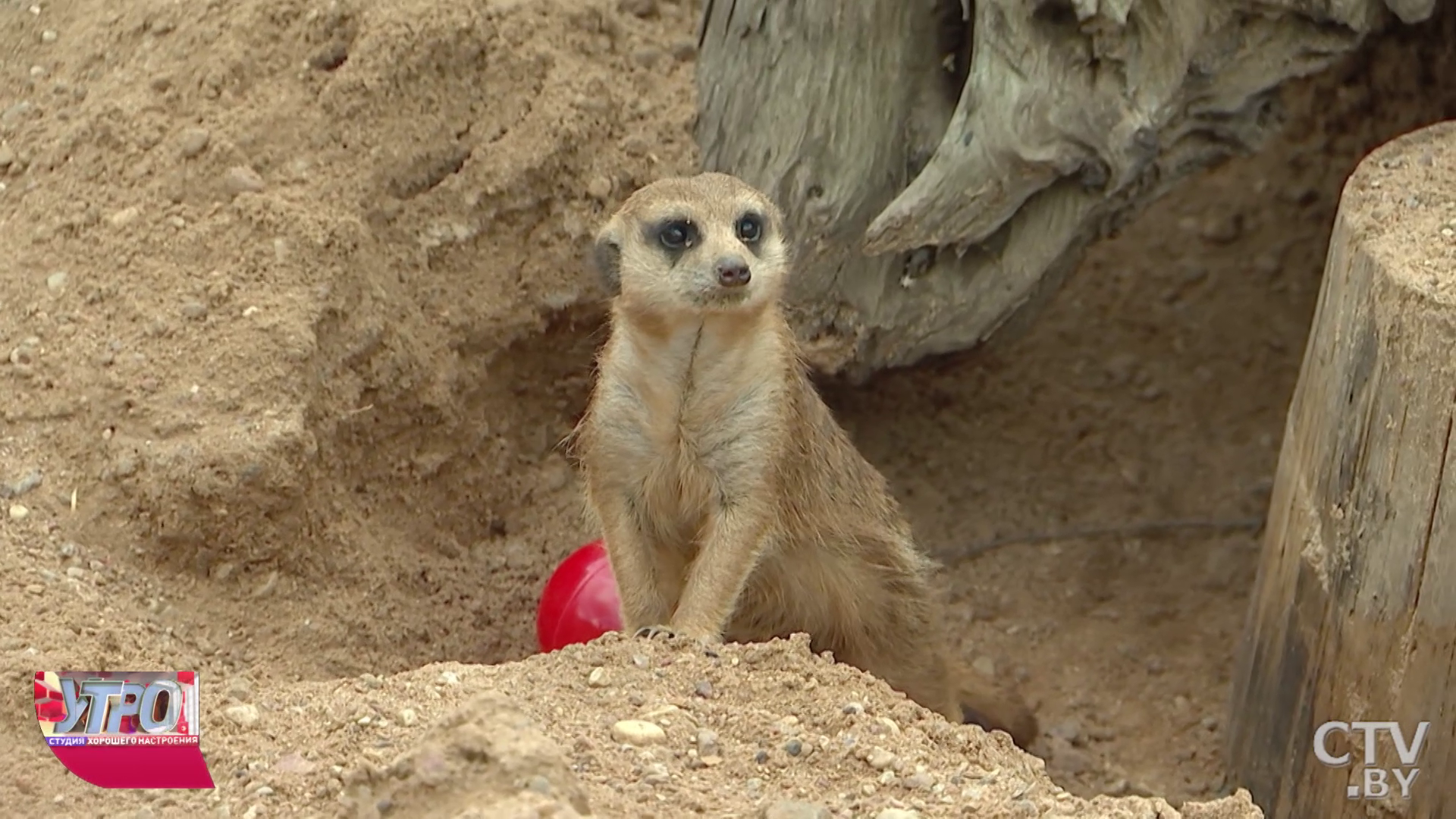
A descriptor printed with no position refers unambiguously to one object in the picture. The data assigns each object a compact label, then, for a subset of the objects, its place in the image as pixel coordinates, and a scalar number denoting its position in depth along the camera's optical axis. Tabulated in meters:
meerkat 6.11
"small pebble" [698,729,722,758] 4.57
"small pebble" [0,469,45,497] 6.23
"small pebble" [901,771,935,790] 4.44
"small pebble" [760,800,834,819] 4.05
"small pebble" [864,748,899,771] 4.56
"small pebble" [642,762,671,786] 4.30
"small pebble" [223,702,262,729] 4.77
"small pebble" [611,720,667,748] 4.58
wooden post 5.38
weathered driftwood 6.63
